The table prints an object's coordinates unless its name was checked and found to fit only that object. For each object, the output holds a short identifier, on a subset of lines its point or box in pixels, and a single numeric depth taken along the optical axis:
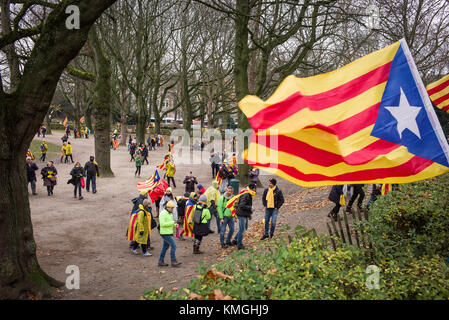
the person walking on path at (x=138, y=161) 21.61
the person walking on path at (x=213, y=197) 11.79
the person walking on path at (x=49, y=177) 16.17
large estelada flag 4.28
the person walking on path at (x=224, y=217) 10.26
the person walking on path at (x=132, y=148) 29.81
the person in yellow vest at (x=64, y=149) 27.60
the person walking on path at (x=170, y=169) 18.92
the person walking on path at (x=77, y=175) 15.70
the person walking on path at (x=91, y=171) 16.77
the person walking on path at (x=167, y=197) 10.47
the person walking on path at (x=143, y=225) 9.20
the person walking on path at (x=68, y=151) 27.53
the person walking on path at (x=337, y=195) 11.35
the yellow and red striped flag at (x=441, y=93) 7.69
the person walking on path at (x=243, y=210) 9.83
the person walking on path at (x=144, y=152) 27.91
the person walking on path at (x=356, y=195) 12.34
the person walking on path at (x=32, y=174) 15.84
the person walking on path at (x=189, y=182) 14.80
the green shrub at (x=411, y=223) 5.78
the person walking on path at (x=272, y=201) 10.51
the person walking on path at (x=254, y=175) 18.58
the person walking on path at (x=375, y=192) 11.41
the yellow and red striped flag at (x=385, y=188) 11.07
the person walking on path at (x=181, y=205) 11.92
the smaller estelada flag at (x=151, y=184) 11.24
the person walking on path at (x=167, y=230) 8.69
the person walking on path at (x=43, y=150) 26.84
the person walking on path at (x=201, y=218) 9.63
